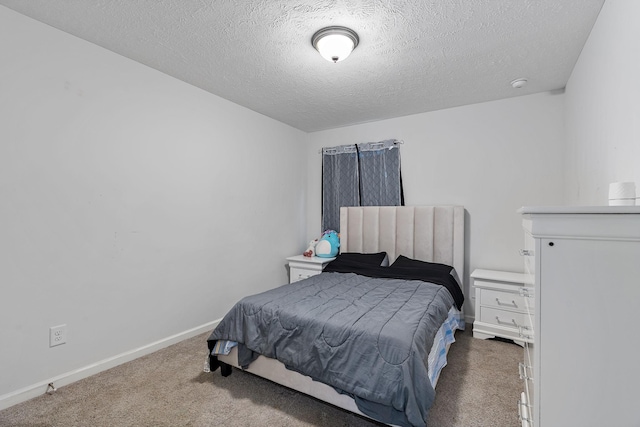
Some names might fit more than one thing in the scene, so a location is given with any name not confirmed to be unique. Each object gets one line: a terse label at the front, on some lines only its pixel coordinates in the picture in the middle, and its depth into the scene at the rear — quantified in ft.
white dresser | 2.99
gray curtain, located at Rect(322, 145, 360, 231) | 13.02
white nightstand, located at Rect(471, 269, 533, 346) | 8.73
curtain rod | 12.04
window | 12.16
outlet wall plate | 6.51
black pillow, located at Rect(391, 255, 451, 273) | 9.78
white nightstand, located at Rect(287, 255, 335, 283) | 11.91
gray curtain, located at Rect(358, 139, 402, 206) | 12.09
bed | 4.84
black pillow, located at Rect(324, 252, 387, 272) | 10.73
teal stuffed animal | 12.67
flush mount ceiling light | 6.40
